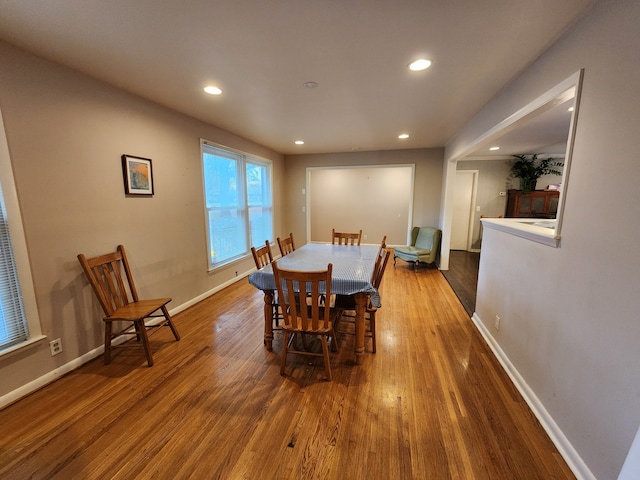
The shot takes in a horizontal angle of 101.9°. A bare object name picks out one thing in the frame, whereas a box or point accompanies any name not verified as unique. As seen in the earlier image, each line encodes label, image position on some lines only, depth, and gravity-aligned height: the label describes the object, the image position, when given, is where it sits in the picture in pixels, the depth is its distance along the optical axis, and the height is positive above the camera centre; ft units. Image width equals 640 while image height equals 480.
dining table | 6.85 -2.05
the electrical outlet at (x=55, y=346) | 6.35 -3.57
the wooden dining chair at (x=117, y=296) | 6.81 -2.75
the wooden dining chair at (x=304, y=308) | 5.91 -2.61
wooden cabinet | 17.74 -0.16
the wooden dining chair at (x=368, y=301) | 7.32 -3.05
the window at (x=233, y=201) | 12.06 -0.01
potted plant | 18.07 +2.32
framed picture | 7.99 +0.82
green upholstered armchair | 15.96 -3.01
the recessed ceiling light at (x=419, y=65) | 6.04 +3.23
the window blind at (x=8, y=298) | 5.53 -2.12
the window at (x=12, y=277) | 5.48 -1.67
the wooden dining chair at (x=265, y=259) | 7.99 -1.96
